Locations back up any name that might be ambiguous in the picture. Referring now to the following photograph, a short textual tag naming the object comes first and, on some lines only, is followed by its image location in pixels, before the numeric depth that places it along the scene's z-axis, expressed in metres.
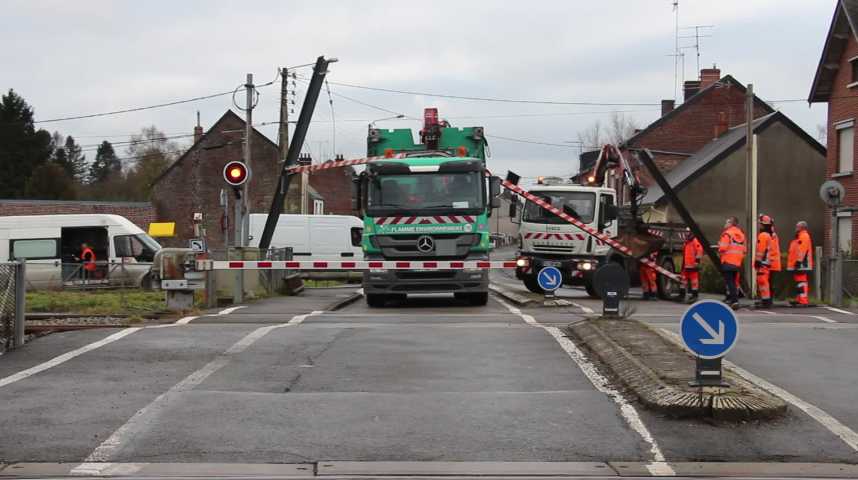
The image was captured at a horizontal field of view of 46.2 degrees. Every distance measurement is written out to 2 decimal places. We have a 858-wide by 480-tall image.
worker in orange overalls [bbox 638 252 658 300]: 22.59
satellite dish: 19.64
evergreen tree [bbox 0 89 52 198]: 78.81
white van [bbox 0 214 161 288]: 28.62
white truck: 23.20
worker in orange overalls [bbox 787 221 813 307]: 18.86
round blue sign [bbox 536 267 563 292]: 17.50
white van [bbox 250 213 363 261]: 33.88
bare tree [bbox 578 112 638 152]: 77.81
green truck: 18.31
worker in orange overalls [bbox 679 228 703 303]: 21.33
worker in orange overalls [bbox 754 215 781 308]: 18.72
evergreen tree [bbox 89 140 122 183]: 131.88
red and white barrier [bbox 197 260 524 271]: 18.08
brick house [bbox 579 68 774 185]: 51.72
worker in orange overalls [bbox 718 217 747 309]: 18.80
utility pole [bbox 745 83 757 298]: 22.28
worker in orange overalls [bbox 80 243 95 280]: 28.41
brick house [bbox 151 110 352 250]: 60.56
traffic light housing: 19.03
